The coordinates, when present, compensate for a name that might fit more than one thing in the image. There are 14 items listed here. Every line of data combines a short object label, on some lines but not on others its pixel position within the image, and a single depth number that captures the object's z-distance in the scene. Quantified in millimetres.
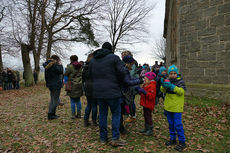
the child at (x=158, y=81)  4844
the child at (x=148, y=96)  3609
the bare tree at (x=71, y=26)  15742
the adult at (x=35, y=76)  18456
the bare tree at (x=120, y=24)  20436
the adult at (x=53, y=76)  4699
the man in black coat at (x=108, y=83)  3150
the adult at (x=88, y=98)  4129
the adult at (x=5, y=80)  13156
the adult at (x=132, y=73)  3885
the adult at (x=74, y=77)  4727
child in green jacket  3160
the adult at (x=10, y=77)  13344
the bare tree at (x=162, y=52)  37325
